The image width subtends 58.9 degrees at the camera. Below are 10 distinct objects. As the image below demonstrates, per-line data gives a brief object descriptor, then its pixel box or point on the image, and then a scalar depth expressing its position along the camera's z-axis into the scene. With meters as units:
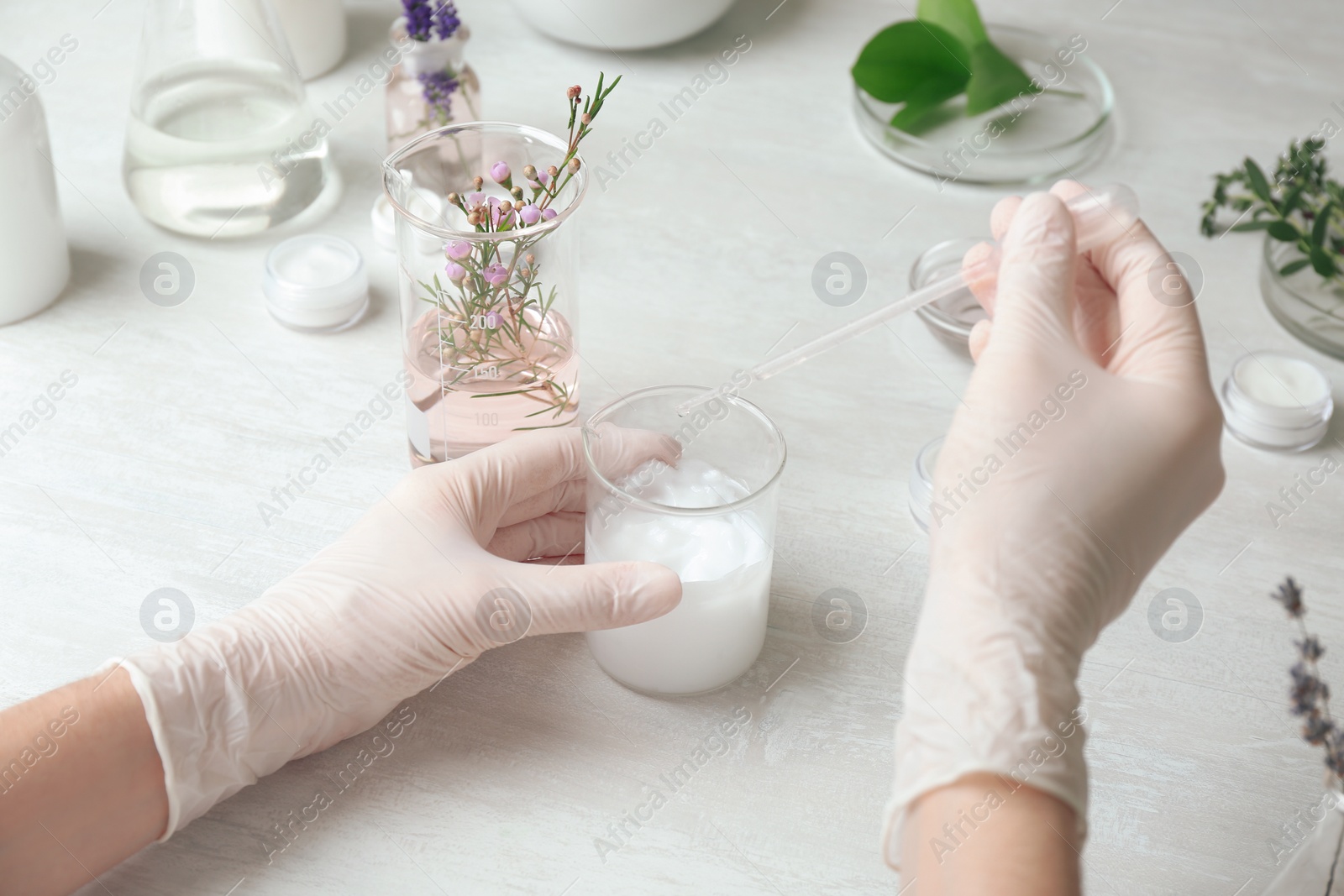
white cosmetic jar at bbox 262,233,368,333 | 1.31
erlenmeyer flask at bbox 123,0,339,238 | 1.35
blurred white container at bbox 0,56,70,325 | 1.20
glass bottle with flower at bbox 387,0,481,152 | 1.38
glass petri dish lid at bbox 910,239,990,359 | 1.33
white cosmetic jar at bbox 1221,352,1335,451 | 1.24
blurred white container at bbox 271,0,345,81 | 1.59
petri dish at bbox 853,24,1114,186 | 1.57
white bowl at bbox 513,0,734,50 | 1.63
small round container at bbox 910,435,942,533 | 1.16
